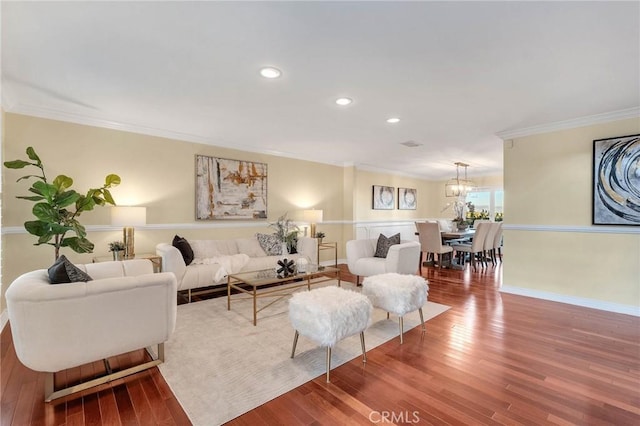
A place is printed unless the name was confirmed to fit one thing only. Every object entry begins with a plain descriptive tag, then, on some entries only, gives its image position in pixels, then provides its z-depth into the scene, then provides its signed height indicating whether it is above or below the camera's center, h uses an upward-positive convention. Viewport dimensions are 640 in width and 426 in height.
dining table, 5.98 -0.52
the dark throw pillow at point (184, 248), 4.04 -0.49
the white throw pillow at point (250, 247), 4.85 -0.58
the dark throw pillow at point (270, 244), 4.90 -0.53
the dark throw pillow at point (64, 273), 1.94 -0.41
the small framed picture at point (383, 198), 7.64 +0.43
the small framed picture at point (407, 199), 8.48 +0.45
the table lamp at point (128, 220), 3.60 -0.09
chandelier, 7.08 +0.65
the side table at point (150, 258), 3.69 -0.58
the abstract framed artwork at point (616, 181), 3.43 +0.40
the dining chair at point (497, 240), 6.38 -0.60
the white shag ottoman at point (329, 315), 2.10 -0.78
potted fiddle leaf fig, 2.77 +0.02
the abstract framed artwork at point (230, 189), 4.70 +0.42
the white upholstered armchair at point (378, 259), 4.02 -0.68
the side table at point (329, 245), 6.02 -0.73
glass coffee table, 3.21 -0.76
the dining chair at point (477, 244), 5.73 -0.61
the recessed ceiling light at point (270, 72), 2.43 +1.21
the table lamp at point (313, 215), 5.69 -0.04
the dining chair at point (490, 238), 6.08 -0.54
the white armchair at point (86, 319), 1.75 -0.70
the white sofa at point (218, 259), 3.77 -0.68
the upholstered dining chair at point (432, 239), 5.66 -0.52
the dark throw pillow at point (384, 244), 4.52 -0.48
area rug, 1.88 -1.20
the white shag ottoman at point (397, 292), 2.69 -0.76
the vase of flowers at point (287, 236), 4.66 -0.37
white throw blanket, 4.05 -0.71
